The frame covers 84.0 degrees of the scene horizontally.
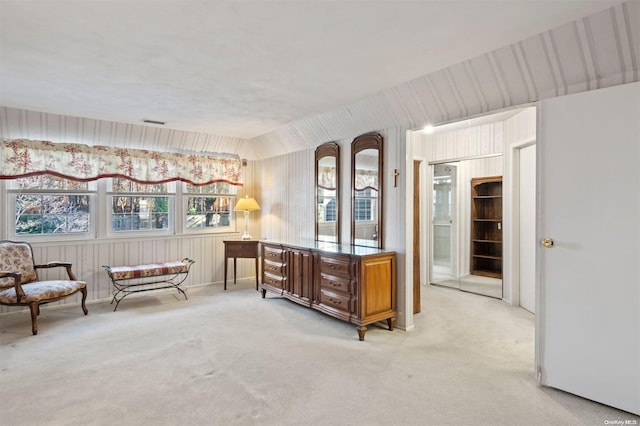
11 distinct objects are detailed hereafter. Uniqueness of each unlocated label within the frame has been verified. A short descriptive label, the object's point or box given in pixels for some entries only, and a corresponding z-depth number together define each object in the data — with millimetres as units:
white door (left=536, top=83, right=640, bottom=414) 2227
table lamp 5859
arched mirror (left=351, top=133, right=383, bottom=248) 4062
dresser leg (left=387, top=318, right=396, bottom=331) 3729
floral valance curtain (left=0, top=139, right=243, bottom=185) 4367
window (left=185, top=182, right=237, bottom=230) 5847
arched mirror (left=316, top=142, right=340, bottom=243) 4691
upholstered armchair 3674
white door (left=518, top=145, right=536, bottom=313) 4418
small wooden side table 5574
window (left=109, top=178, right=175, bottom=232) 5156
